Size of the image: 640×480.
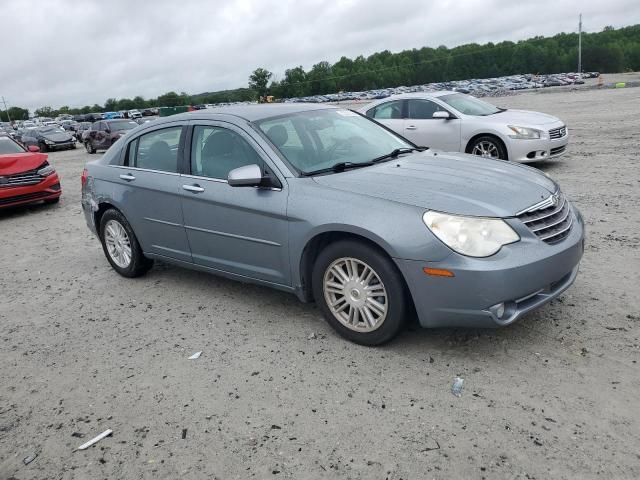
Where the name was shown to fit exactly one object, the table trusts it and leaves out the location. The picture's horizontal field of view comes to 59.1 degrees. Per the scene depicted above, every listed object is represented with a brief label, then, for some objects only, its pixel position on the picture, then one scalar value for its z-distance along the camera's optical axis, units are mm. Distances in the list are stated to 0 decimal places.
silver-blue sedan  3408
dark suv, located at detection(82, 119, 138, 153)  24591
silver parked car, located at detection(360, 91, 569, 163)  9695
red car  10000
